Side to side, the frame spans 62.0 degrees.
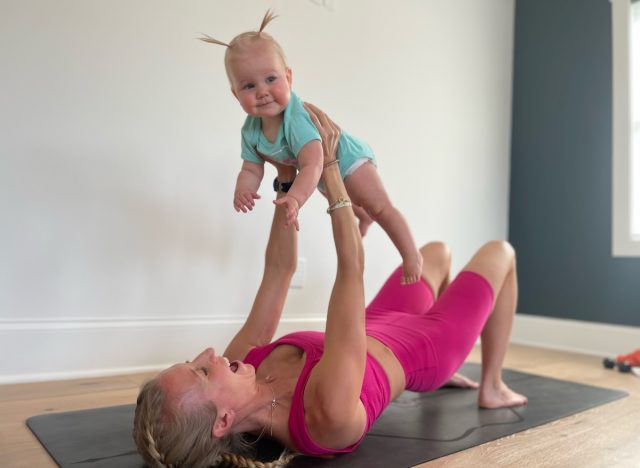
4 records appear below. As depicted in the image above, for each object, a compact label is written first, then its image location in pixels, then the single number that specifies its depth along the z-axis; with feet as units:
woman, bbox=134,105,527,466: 3.58
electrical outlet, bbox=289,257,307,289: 8.93
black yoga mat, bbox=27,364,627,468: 4.17
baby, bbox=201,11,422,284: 4.51
